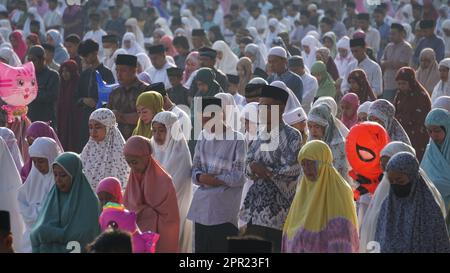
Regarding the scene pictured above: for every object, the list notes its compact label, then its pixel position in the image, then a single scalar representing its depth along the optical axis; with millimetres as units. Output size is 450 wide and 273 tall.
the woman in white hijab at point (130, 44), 21125
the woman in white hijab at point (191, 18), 27844
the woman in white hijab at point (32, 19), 23964
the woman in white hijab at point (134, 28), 24500
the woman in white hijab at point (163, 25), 25819
